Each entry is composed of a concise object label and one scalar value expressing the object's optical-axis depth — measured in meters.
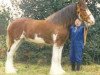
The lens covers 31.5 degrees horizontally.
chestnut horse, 4.42
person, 4.64
